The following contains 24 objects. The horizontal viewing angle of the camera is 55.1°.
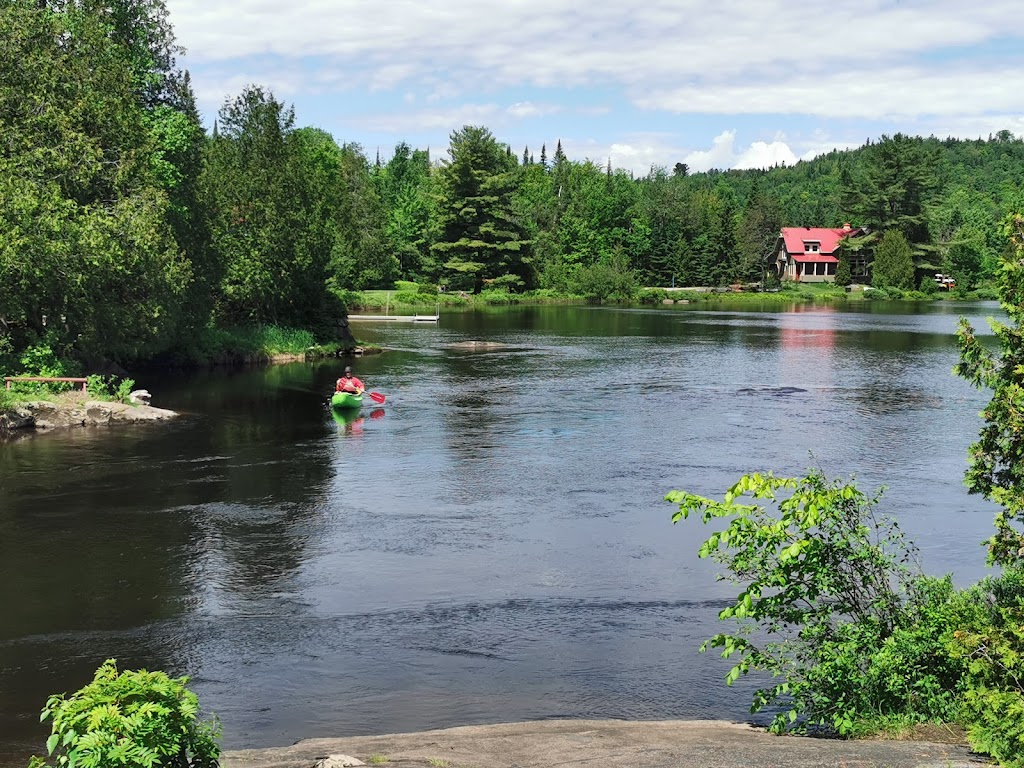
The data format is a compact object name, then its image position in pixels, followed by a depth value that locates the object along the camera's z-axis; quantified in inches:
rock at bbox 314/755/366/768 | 365.4
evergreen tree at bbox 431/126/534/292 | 4616.1
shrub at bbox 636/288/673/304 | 4817.9
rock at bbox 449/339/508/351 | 2497.5
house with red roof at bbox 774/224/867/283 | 5462.6
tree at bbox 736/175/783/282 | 5457.7
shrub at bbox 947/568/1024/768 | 350.9
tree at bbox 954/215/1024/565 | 432.1
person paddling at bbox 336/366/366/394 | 1526.8
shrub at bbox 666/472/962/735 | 418.9
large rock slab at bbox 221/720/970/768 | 373.4
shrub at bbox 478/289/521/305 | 4439.0
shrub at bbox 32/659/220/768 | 283.1
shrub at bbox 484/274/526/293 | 4648.1
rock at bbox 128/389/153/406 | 1427.2
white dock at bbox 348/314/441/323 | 3516.2
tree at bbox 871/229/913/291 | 5059.1
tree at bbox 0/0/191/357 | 1348.4
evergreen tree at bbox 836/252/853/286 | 5285.4
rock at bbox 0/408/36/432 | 1259.8
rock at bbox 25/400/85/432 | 1310.3
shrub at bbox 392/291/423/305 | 4078.5
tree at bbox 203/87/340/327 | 2151.8
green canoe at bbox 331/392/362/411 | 1510.8
